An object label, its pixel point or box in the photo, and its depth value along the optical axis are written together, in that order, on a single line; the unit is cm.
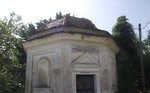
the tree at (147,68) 1819
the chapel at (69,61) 624
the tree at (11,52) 1689
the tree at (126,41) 1627
